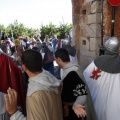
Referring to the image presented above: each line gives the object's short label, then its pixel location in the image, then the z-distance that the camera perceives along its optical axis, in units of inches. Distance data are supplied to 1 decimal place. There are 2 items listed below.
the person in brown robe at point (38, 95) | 63.4
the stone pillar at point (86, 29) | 162.7
